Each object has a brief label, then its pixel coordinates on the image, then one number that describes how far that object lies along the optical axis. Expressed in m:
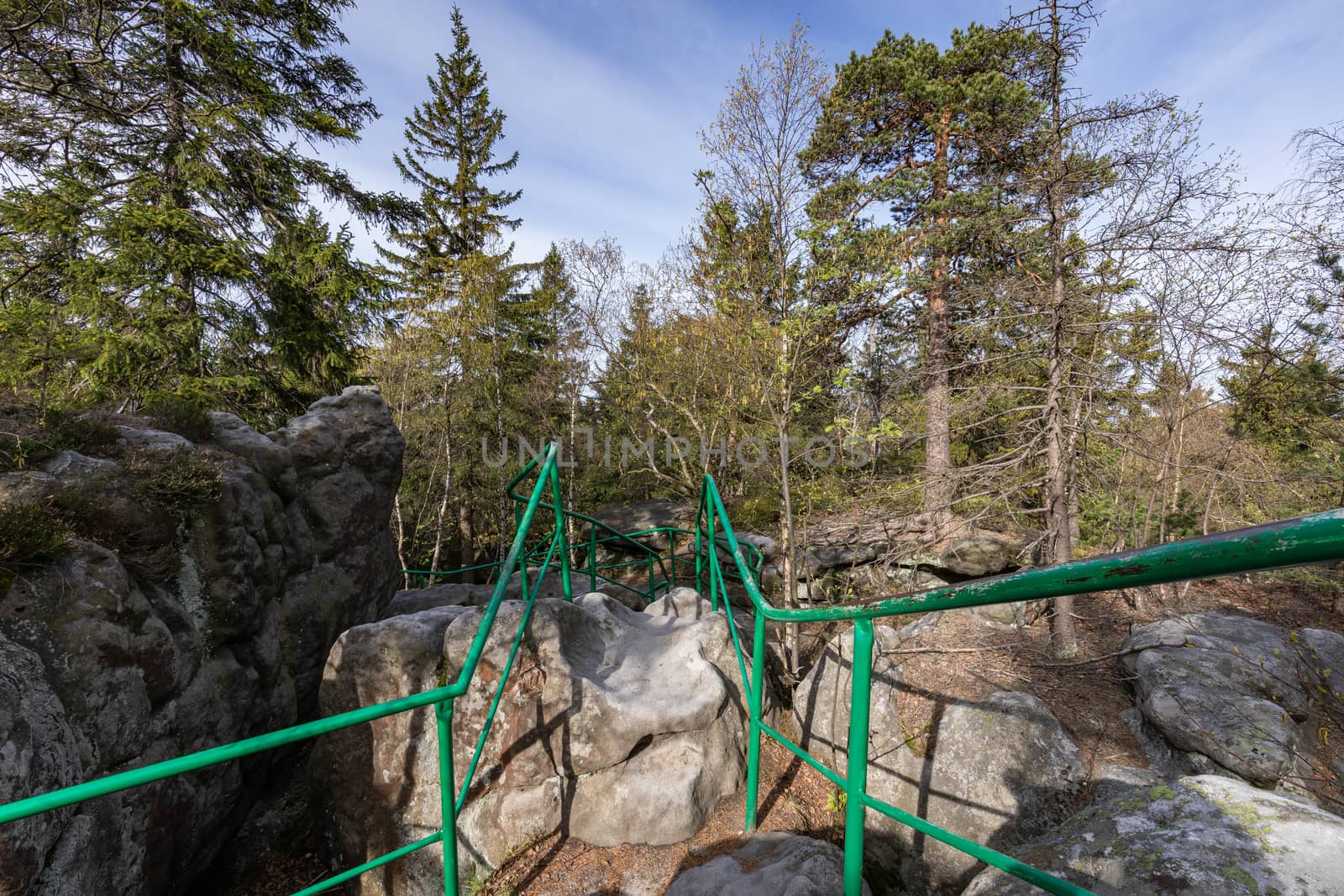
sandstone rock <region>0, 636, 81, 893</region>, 2.36
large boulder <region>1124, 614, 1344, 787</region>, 3.38
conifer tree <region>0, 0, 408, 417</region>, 6.20
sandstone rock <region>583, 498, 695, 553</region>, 14.42
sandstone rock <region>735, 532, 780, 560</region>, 10.87
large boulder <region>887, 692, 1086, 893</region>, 3.20
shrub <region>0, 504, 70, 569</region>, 3.01
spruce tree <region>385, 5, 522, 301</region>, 17.45
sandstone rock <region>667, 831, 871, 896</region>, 2.08
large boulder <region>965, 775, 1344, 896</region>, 1.69
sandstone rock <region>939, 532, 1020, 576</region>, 9.19
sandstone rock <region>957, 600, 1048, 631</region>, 6.05
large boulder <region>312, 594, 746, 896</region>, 2.69
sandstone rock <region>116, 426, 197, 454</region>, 4.41
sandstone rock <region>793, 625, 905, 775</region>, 3.81
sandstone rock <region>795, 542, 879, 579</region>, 10.12
